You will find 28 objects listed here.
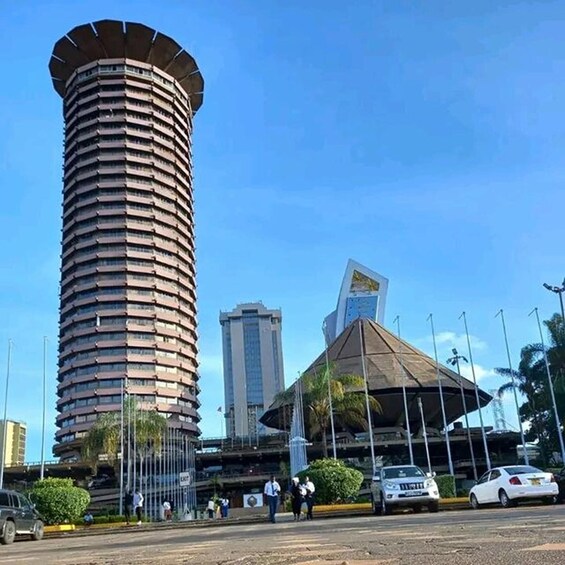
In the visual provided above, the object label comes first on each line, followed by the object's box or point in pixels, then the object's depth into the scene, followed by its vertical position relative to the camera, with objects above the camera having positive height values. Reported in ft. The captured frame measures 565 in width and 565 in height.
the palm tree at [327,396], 167.22 +24.27
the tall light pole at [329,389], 164.83 +25.19
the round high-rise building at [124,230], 321.95 +134.51
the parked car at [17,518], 68.76 +0.38
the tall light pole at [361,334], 176.14 +54.48
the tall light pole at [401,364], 226.13 +44.01
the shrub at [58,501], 103.76 +2.58
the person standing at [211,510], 145.79 -0.14
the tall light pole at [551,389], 168.58 +22.61
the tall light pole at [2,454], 176.91 +17.51
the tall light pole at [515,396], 173.56 +22.50
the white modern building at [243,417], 506.89 +69.94
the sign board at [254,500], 171.01 +1.46
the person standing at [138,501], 113.60 +2.03
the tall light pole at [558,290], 151.23 +39.93
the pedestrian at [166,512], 150.61 +0.07
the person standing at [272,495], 80.04 +1.12
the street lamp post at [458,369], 220.47 +38.75
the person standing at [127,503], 109.06 +1.74
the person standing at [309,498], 81.92 +0.52
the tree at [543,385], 191.52 +28.26
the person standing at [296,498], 81.30 +0.62
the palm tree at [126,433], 190.08 +21.50
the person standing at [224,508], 136.87 +0.05
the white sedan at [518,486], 69.41 +0.23
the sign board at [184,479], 132.67 +5.73
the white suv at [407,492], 71.77 +0.41
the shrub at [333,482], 97.86 +2.43
